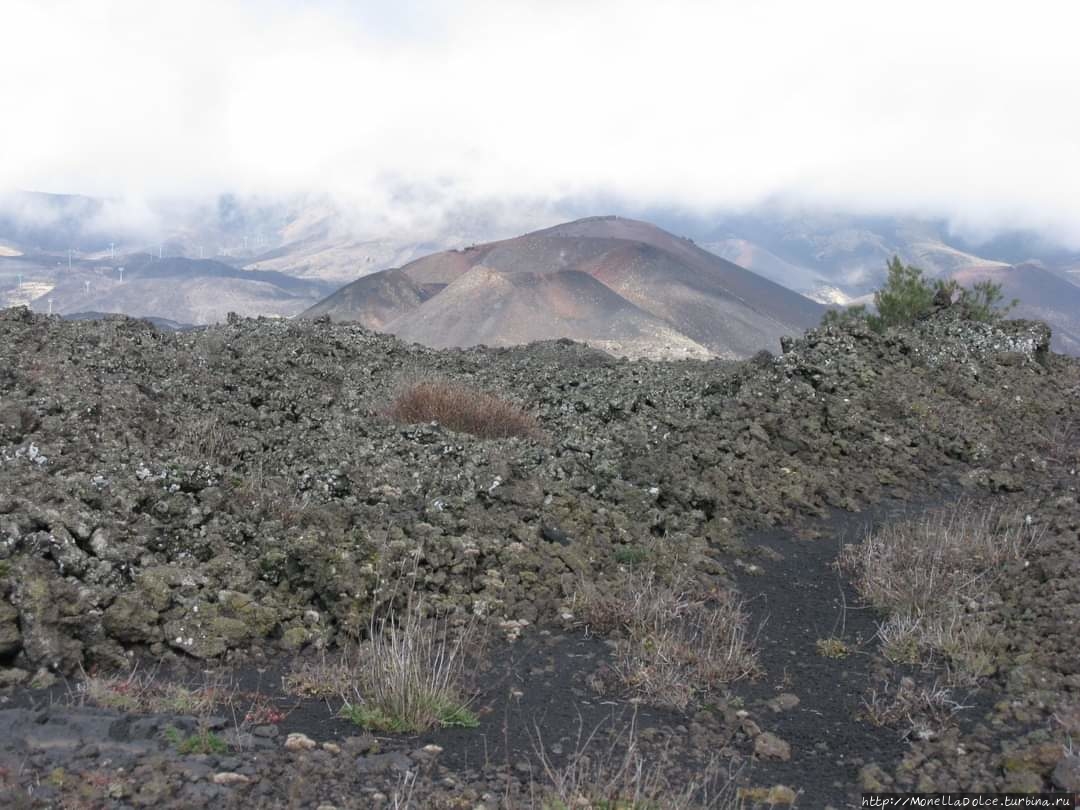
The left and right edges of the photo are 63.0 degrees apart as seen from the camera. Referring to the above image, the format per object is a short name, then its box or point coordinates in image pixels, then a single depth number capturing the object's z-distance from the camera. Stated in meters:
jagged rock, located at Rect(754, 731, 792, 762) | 4.22
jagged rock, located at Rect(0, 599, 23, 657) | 4.59
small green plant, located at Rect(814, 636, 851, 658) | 5.56
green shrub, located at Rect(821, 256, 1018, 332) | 15.86
